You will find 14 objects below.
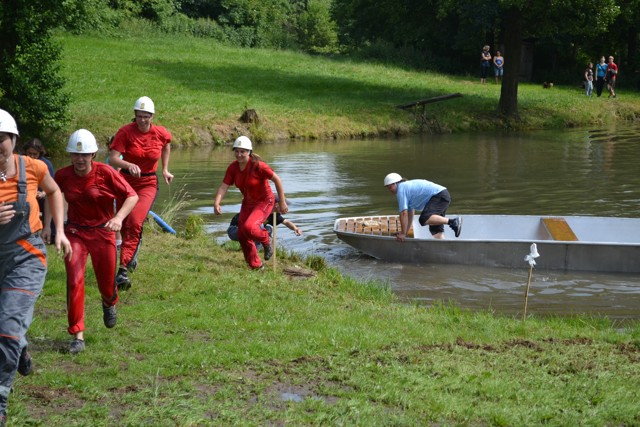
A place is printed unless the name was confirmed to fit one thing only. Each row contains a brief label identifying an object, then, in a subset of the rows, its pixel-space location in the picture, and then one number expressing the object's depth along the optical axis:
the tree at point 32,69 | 24.09
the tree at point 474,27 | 35.12
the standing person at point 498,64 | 49.31
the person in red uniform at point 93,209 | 8.55
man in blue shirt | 15.69
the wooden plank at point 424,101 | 37.53
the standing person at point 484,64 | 49.12
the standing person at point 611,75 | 47.07
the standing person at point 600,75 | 47.27
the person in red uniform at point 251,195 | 12.99
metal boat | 14.76
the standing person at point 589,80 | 47.06
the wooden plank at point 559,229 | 15.98
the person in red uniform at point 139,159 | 11.36
